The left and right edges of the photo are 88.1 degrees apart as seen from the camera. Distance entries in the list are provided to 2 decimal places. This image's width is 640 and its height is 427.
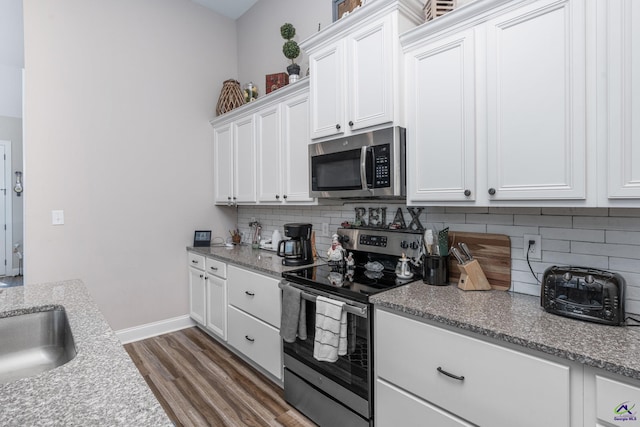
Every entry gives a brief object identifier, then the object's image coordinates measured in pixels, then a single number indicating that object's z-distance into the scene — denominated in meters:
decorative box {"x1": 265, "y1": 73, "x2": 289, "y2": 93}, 2.91
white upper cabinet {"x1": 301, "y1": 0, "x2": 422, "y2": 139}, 1.79
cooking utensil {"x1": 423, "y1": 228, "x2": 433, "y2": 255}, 1.85
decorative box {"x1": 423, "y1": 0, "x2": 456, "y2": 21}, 1.76
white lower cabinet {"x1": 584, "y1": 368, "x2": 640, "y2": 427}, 0.94
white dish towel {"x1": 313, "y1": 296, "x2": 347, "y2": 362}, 1.67
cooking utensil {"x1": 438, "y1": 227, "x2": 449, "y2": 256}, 1.79
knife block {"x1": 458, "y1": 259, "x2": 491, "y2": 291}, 1.66
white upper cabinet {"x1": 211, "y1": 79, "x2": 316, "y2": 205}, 2.52
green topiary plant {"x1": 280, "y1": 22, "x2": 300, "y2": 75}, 2.70
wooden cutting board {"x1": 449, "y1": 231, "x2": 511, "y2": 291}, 1.69
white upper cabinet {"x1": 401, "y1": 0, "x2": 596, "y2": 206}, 1.26
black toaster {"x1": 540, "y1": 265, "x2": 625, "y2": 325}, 1.21
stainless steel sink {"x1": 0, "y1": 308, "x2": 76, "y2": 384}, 1.15
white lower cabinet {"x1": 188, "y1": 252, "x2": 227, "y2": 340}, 2.86
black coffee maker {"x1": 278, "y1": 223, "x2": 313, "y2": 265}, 2.46
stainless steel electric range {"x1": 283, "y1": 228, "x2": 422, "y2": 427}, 1.65
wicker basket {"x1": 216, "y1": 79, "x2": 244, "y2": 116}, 3.46
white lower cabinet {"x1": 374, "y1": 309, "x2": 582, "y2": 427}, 1.07
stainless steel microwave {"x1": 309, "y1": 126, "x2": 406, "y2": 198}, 1.81
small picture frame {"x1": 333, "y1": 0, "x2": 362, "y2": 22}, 2.11
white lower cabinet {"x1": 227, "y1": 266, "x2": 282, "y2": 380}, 2.24
